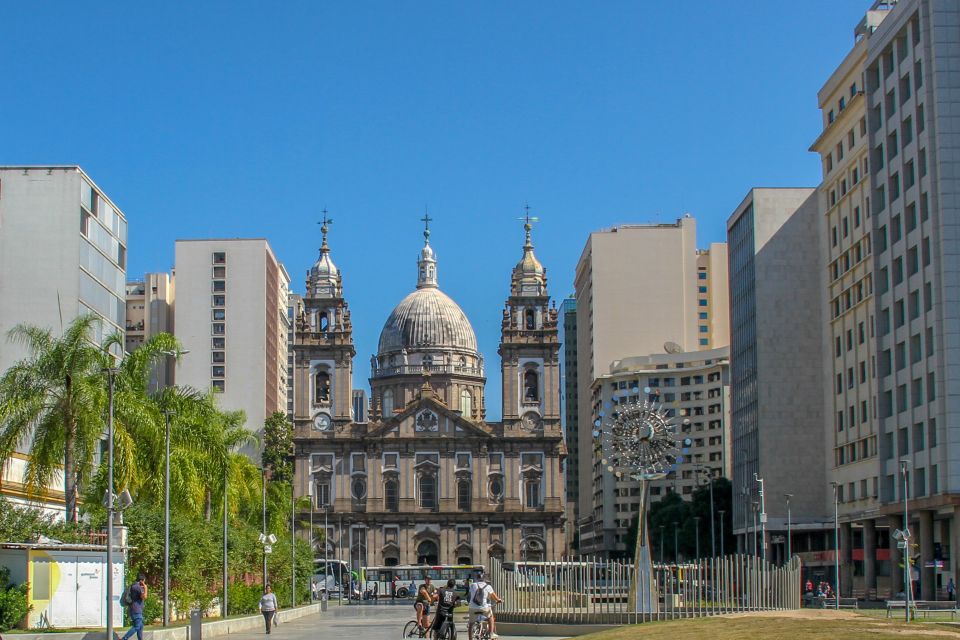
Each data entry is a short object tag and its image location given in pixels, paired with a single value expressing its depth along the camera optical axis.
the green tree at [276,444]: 127.31
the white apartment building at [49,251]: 73.94
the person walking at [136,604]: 33.50
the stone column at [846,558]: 74.25
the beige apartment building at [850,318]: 71.88
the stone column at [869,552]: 70.00
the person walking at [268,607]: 43.47
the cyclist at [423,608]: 40.44
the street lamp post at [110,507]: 33.25
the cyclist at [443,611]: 36.06
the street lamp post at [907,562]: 39.72
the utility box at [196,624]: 35.72
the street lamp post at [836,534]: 64.94
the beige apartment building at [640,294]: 149.38
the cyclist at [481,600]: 34.38
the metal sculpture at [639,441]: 45.97
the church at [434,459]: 121.94
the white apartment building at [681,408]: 137.12
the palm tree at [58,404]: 42.34
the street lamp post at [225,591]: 48.00
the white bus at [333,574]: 106.56
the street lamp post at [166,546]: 40.38
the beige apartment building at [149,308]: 141.00
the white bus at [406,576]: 105.06
